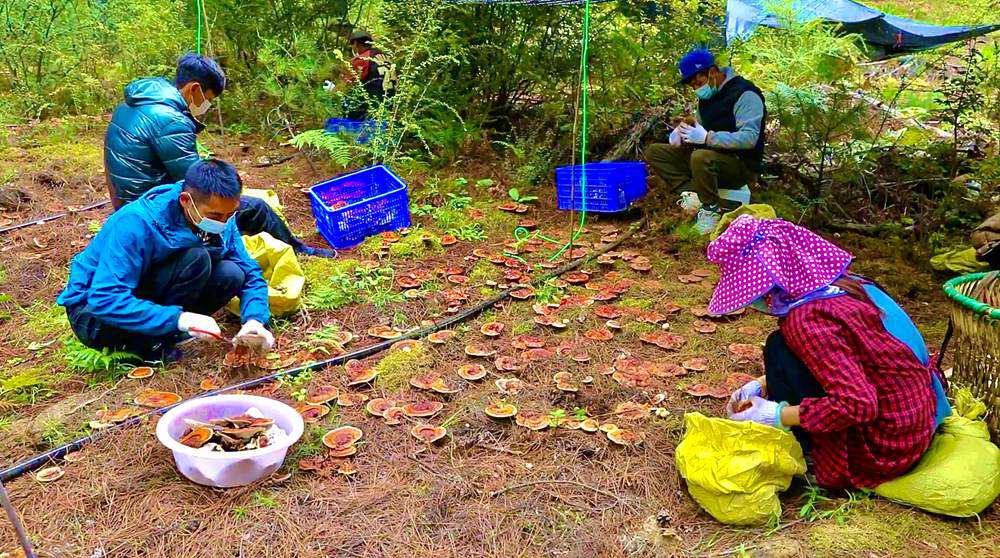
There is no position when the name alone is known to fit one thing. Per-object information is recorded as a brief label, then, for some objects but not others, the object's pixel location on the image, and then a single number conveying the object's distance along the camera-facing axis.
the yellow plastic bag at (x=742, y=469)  2.78
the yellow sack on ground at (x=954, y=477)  2.74
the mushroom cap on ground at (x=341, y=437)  3.32
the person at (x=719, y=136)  5.79
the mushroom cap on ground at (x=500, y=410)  3.52
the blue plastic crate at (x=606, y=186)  6.50
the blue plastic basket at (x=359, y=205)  5.80
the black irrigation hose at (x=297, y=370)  3.15
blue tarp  6.67
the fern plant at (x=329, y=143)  6.77
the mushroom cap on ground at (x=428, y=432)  3.36
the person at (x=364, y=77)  7.56
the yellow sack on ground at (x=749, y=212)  5.48
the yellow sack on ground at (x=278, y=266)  4.64
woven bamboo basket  3.01
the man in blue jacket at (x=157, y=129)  4.55
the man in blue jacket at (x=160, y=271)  3.57
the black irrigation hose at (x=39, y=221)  5.95
